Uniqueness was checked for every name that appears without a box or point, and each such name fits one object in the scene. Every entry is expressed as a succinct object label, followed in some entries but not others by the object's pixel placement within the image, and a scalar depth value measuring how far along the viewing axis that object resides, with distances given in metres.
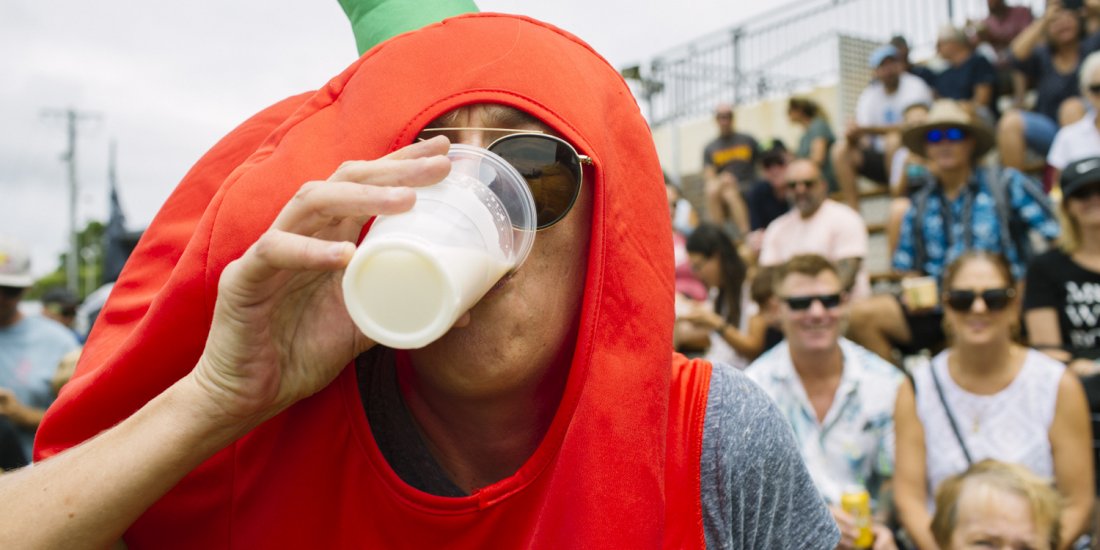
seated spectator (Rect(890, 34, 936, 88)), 9.23
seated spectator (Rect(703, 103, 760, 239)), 9.93
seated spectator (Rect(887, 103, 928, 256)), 7.27
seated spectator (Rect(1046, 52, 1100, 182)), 6.16
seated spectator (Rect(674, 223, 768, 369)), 5.75
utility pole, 36.62
